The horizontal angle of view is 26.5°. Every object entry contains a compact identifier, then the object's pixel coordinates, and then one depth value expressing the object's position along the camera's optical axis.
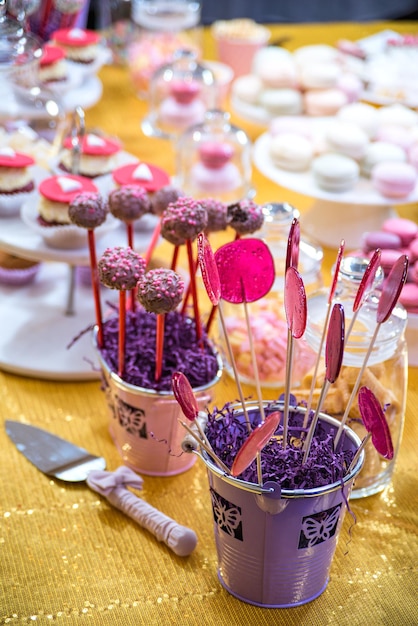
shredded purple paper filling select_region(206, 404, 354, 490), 0.83
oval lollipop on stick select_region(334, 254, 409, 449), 0.80
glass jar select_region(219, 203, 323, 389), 1.23
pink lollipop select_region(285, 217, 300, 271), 0.82
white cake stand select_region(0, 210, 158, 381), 1.25
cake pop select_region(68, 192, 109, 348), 1.03
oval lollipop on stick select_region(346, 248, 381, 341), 0.83
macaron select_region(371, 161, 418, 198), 1.49
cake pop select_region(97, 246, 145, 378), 0.92
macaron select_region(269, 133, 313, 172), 1.57
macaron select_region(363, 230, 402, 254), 1.33
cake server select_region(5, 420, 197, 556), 0.96
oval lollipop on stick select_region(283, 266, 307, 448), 0.79
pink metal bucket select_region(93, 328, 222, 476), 1.03
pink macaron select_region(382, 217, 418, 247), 1.37
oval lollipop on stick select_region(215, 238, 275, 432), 0.89
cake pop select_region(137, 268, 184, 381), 0.89
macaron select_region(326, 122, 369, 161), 1.59
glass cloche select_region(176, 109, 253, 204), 1.67
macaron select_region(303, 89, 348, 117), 1.84
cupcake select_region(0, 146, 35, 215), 1.33
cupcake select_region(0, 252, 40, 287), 1.44
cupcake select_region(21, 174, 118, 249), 1.22
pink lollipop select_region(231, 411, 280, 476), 0.74
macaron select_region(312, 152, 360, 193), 1.51
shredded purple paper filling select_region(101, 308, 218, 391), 1.04
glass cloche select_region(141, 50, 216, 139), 1.93
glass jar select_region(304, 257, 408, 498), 1.01
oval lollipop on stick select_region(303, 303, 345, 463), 0.78
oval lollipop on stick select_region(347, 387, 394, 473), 0.79
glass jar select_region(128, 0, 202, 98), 2.14
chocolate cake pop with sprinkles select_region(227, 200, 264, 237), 1.06
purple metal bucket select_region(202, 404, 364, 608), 0.82
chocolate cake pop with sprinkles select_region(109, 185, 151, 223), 1.07
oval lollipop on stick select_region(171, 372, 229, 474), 0.80
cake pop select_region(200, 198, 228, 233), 1.06
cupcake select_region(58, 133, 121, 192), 1.41
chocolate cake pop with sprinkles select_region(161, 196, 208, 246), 0.96
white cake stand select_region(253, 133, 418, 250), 1.57
